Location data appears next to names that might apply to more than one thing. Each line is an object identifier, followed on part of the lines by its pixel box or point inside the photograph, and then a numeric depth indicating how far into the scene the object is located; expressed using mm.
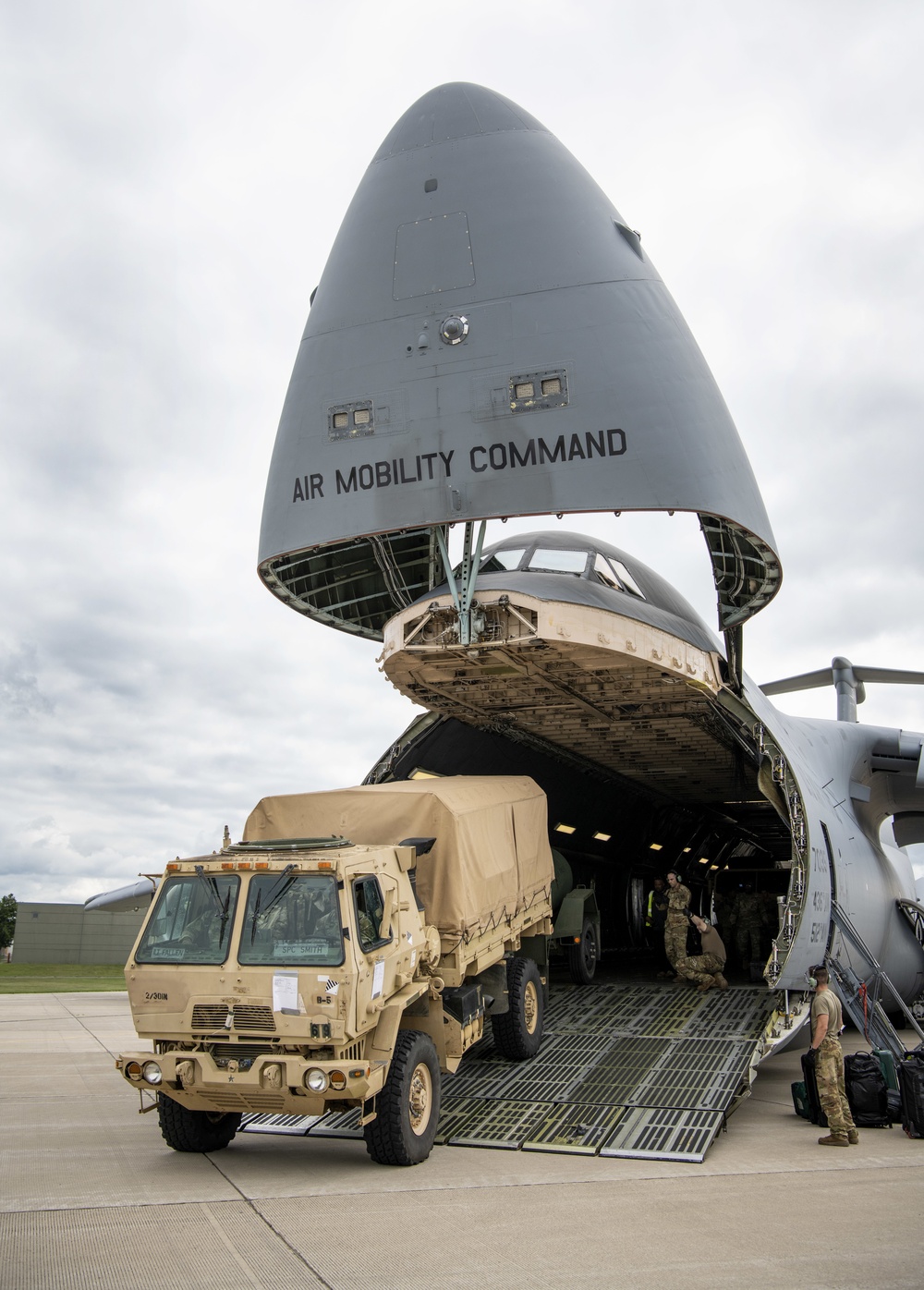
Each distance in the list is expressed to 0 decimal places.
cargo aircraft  9500
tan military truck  6871
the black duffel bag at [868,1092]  9375
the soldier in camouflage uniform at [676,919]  14500
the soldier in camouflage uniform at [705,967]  13336
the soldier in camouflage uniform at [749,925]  19078
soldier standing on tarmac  8539
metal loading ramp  8109
